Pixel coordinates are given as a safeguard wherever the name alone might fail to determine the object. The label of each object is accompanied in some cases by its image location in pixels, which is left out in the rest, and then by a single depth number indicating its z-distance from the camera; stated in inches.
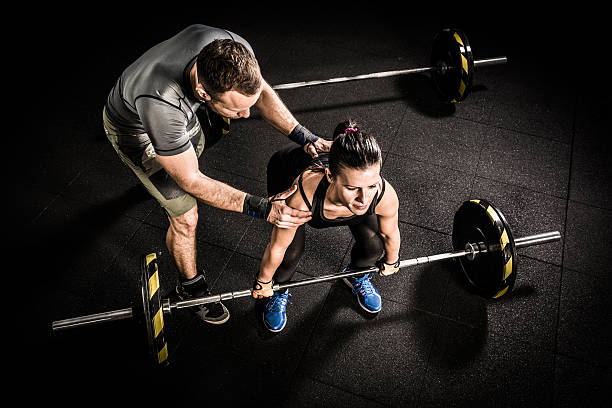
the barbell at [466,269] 65.4
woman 59.7
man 62.1
